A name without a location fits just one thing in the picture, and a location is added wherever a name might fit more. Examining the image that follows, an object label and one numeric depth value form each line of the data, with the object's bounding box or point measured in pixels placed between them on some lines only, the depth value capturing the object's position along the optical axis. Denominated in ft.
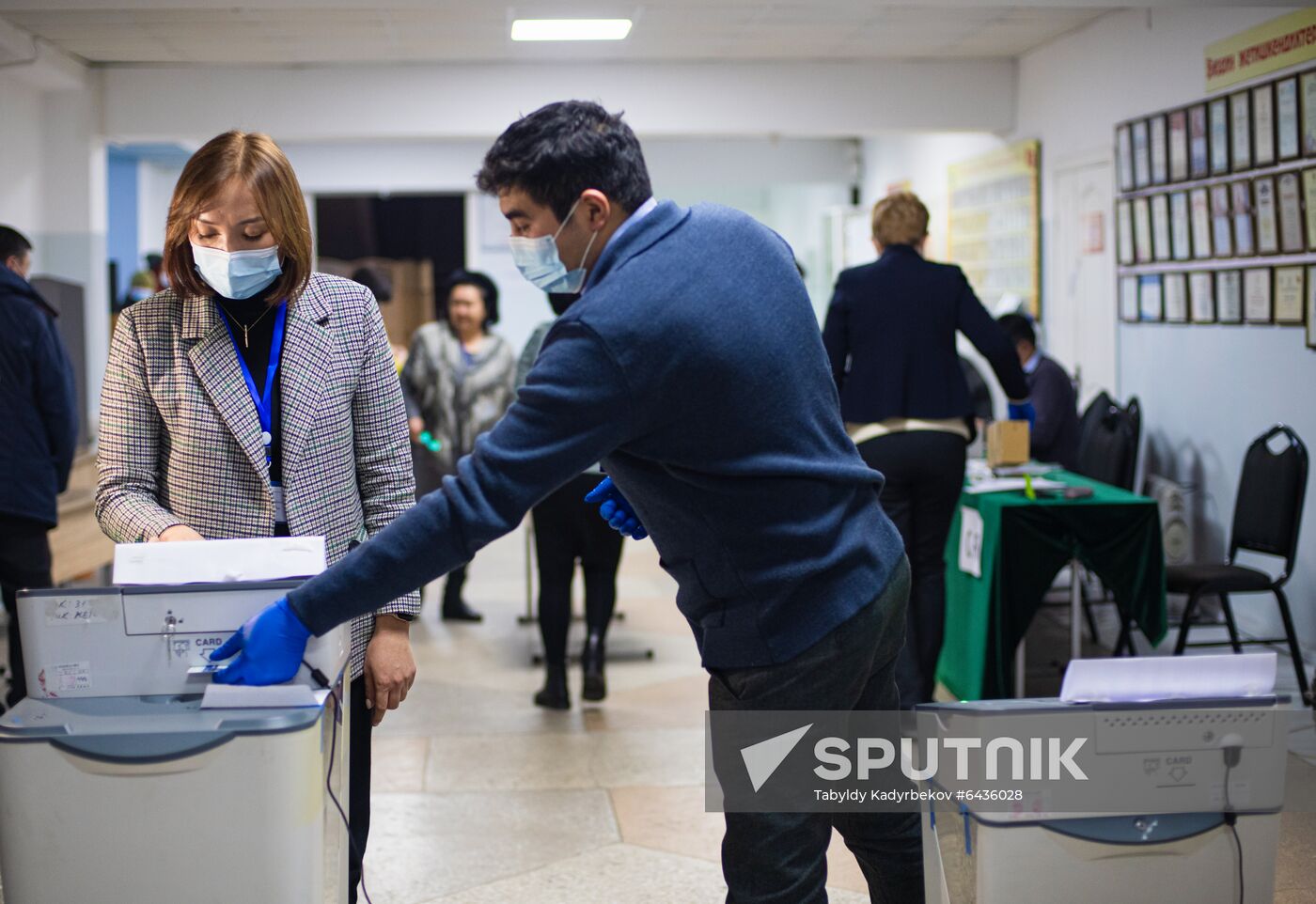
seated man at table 19.43
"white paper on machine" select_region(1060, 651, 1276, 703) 6.00
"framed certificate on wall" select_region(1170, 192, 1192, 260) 20.22
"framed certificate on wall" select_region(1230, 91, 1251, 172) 18.26
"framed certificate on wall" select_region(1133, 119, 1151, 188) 21.52
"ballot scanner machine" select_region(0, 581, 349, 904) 4.87
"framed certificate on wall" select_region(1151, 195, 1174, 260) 20.90
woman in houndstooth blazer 6.18
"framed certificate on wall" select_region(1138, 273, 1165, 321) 21.29
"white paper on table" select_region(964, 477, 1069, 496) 13.97
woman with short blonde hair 12.92
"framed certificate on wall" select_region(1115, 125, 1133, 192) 22.17
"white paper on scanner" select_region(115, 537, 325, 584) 5.37
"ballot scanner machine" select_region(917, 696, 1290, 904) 5.84
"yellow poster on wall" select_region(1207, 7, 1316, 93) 16.71
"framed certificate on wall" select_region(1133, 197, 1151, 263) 21.61
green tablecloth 13.25
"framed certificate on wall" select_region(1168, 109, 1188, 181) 20.13
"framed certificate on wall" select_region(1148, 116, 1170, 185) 20.86
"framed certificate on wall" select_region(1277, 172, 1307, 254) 17.06
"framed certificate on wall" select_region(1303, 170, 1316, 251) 16.69
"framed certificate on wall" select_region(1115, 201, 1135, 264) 22.29
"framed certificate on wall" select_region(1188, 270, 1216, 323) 19.45
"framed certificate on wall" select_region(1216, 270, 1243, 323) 18.66
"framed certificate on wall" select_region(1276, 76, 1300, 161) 17.04
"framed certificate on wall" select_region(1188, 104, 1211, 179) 19.54
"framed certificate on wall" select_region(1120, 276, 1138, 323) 22.22
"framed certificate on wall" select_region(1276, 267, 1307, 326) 17.01
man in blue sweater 5.12
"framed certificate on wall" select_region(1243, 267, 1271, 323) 17.88
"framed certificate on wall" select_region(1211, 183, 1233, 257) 18.97
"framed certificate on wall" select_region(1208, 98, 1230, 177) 18.86
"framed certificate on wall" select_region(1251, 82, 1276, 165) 17.66
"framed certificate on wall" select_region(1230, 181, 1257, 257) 18.34
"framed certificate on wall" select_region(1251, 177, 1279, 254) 17.70
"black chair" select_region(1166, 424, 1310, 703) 14.78
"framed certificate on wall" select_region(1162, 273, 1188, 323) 20.36
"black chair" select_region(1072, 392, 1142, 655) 18.66
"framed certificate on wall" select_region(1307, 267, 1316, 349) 16.62
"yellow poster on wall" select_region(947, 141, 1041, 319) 26.63
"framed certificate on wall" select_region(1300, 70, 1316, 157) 16.60
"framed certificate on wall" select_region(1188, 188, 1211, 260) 19.61
